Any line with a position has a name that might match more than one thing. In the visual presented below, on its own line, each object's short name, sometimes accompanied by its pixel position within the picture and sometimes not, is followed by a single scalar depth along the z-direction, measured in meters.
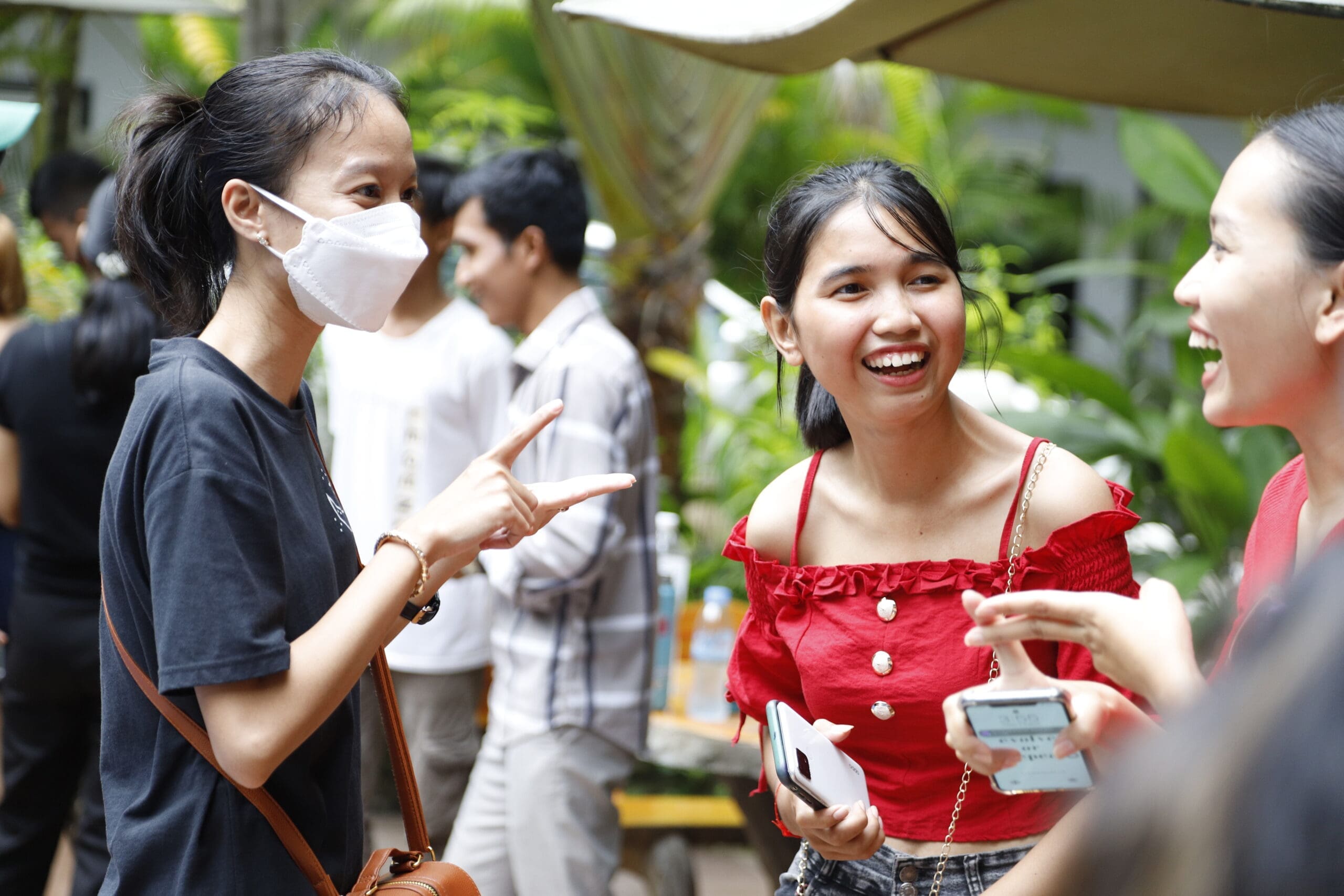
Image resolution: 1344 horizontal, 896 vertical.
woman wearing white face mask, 1.43
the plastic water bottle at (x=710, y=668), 3.66
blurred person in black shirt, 3.12
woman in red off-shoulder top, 1.74
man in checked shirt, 2.96
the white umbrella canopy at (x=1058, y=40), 2.09
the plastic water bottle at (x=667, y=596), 3.79
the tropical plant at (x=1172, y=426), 3.86
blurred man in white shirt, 3.51
